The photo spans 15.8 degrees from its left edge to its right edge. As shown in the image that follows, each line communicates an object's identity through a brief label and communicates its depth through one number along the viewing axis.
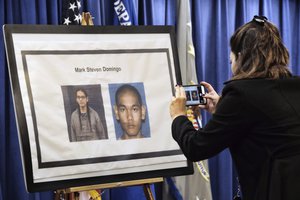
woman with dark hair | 5.05
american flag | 6.30
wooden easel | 5.69
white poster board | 5.64
